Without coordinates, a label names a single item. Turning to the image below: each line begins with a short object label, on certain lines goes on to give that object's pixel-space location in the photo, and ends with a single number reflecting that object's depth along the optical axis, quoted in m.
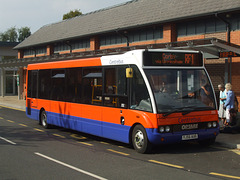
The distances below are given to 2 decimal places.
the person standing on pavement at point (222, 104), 12.55
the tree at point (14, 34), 89.96
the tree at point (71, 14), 57.86
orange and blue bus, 8.20
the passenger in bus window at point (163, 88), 8.36
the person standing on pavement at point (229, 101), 11.65
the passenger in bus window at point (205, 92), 8.79
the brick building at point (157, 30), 15.52
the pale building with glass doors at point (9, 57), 45.75
